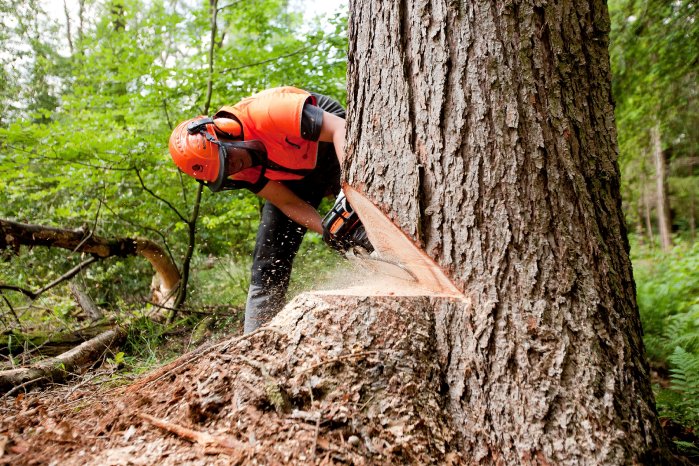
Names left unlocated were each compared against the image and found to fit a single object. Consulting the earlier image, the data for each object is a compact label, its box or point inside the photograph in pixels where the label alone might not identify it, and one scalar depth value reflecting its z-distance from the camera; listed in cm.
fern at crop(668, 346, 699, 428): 184
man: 247
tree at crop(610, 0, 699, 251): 334
